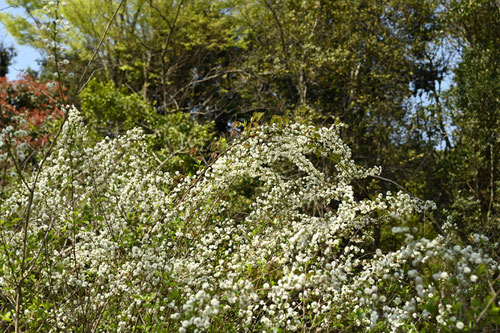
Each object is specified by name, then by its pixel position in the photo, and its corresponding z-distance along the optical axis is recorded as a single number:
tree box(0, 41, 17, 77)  18.83
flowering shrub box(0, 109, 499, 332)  1.98
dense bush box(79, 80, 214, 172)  9.45
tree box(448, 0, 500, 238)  7.89
